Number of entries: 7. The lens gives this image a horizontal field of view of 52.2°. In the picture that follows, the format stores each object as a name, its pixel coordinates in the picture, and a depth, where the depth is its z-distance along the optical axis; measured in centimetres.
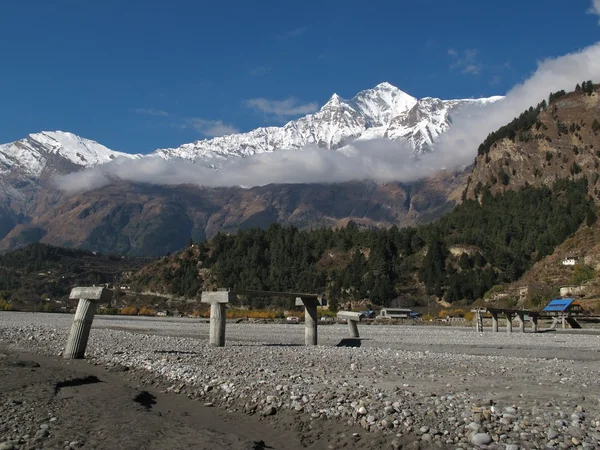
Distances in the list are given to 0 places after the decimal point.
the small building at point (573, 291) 8119
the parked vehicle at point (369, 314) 9938
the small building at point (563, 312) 5325
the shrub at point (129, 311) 11112
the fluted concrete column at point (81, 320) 2084
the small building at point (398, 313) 9750
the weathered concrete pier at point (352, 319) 3240
